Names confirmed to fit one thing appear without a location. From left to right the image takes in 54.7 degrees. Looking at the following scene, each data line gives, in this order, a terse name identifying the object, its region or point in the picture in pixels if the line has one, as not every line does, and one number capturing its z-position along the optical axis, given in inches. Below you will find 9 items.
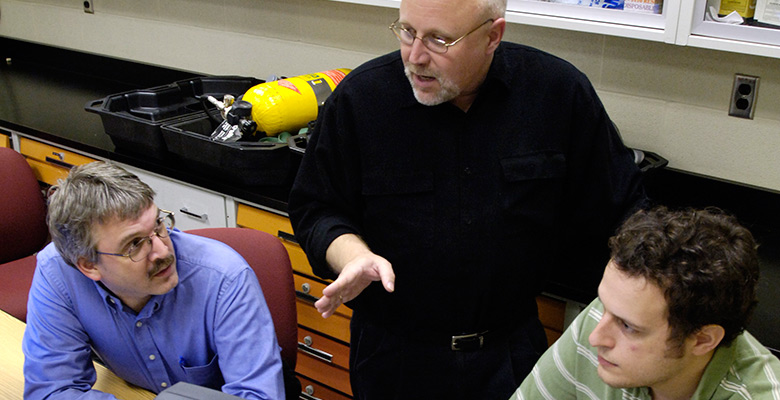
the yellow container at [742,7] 69.0
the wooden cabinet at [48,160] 111.4
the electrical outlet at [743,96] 75.9
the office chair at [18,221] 96.1
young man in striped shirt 41.9
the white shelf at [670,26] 67.2
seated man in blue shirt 59.6
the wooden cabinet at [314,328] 91.5
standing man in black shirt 59.2
